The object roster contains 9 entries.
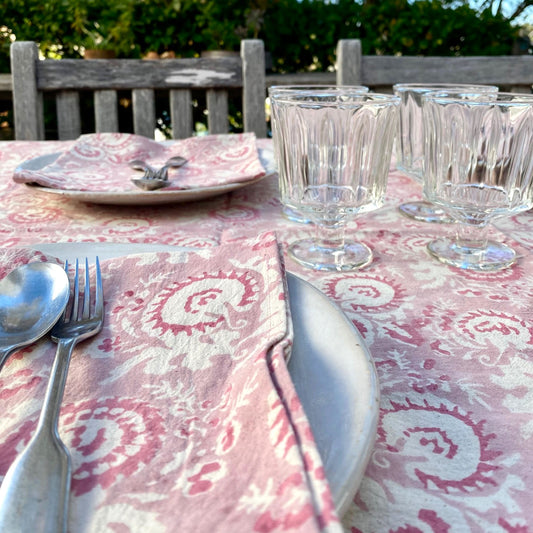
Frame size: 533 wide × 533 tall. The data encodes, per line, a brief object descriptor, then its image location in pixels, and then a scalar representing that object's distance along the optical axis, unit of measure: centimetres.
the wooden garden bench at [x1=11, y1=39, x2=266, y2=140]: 141
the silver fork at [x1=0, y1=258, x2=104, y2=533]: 20
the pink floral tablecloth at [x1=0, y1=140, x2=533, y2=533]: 25
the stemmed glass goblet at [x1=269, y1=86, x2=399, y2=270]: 52
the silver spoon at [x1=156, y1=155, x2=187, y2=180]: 83
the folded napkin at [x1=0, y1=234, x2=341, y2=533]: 21
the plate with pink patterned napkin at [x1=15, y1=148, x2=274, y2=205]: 64
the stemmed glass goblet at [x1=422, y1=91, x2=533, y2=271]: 49
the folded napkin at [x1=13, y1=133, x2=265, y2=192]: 69
